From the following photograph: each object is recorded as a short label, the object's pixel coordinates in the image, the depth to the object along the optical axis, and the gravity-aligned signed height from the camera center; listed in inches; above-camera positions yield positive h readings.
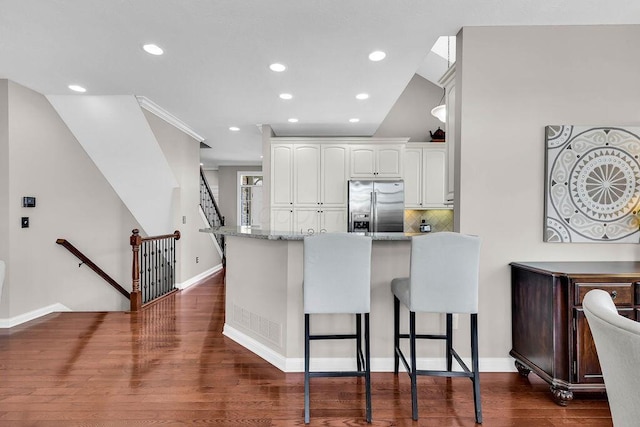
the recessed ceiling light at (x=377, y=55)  107.1 +53.7
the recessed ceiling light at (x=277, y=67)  116.2 +53.3
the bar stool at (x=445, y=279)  75.9 -15.2
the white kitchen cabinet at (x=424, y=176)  198.2 +23.8
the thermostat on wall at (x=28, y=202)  137.9 +4.4
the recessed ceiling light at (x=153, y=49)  102.3 +52.7
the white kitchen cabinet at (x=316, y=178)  194.4 +21.6
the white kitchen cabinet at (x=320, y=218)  194.4 -2.4
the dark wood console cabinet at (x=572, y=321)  76.6 -25.4
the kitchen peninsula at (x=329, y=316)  97.2 -30.7
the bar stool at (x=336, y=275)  77.8 -14.7
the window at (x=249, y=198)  360.5 +17.8
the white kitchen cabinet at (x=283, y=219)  193.8 -3.1
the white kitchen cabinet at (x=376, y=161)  193.9 +32.0
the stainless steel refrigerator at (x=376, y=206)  186.7 +4.9
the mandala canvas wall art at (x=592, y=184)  93.0 +9.1
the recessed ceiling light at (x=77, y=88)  134.1 +52.3
